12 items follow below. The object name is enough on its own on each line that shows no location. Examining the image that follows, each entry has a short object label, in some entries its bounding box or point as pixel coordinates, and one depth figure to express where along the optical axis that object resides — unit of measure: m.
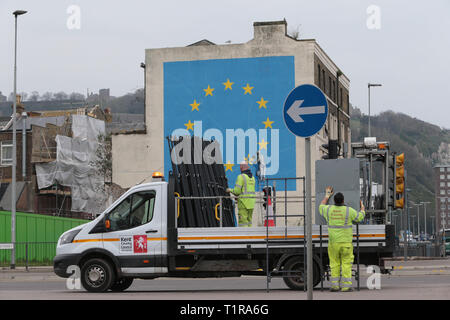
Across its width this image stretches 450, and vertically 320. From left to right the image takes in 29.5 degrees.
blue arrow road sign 11.30
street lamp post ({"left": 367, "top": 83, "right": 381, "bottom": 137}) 66.88
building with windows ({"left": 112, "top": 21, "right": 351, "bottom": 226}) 50.41
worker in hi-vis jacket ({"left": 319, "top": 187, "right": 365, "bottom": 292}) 16.64
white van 17.30
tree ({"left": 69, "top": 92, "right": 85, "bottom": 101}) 132.32
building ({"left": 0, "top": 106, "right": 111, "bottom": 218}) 66.50
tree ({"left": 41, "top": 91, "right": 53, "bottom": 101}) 121.34
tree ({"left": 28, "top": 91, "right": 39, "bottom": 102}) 122.36
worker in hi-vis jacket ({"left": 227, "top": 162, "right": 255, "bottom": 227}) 18.73
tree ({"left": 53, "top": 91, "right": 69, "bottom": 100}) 128.23
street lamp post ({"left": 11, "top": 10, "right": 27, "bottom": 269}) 42.06
